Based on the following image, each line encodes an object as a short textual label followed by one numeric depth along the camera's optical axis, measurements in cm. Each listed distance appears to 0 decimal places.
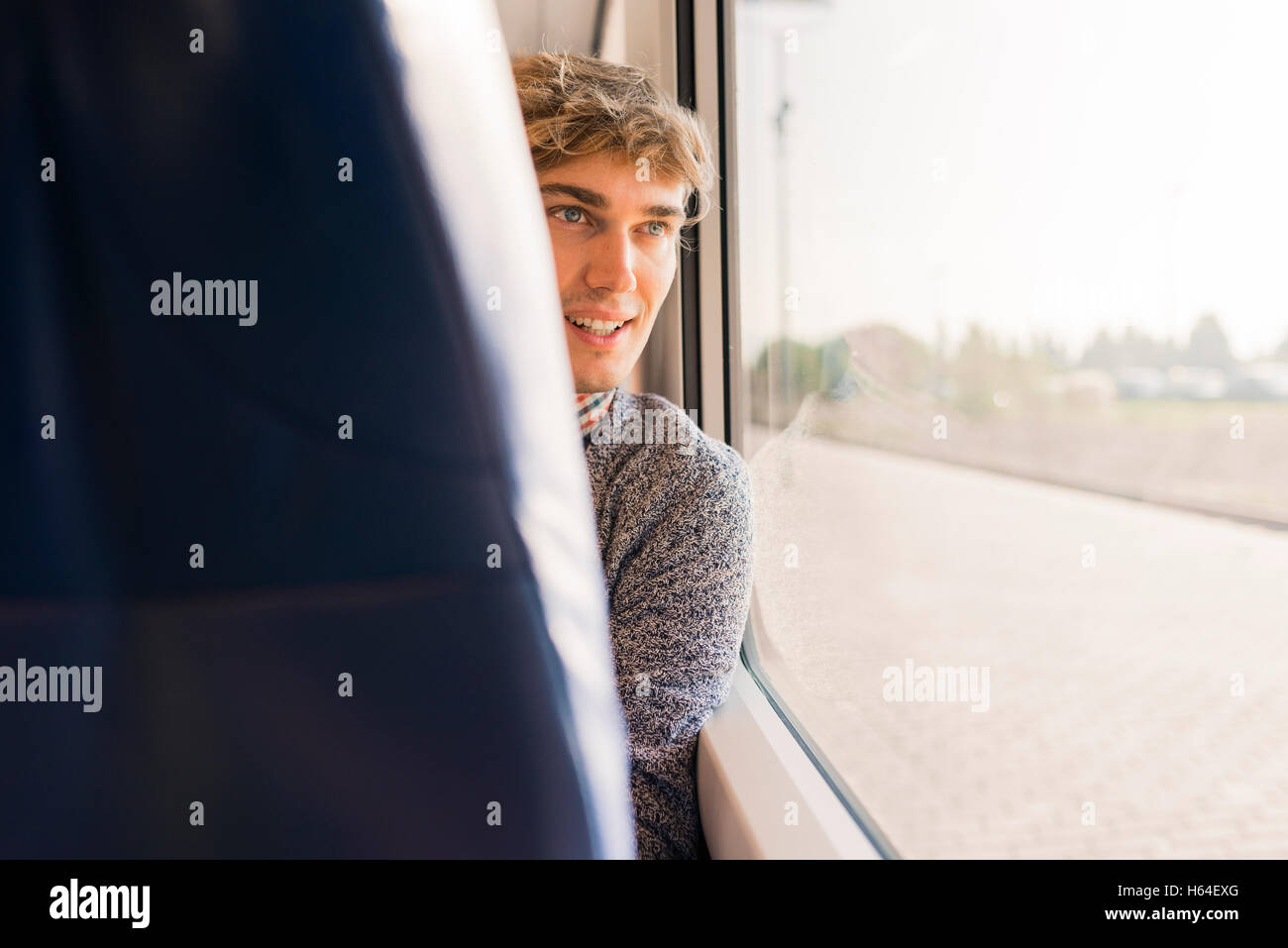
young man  94
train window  75
